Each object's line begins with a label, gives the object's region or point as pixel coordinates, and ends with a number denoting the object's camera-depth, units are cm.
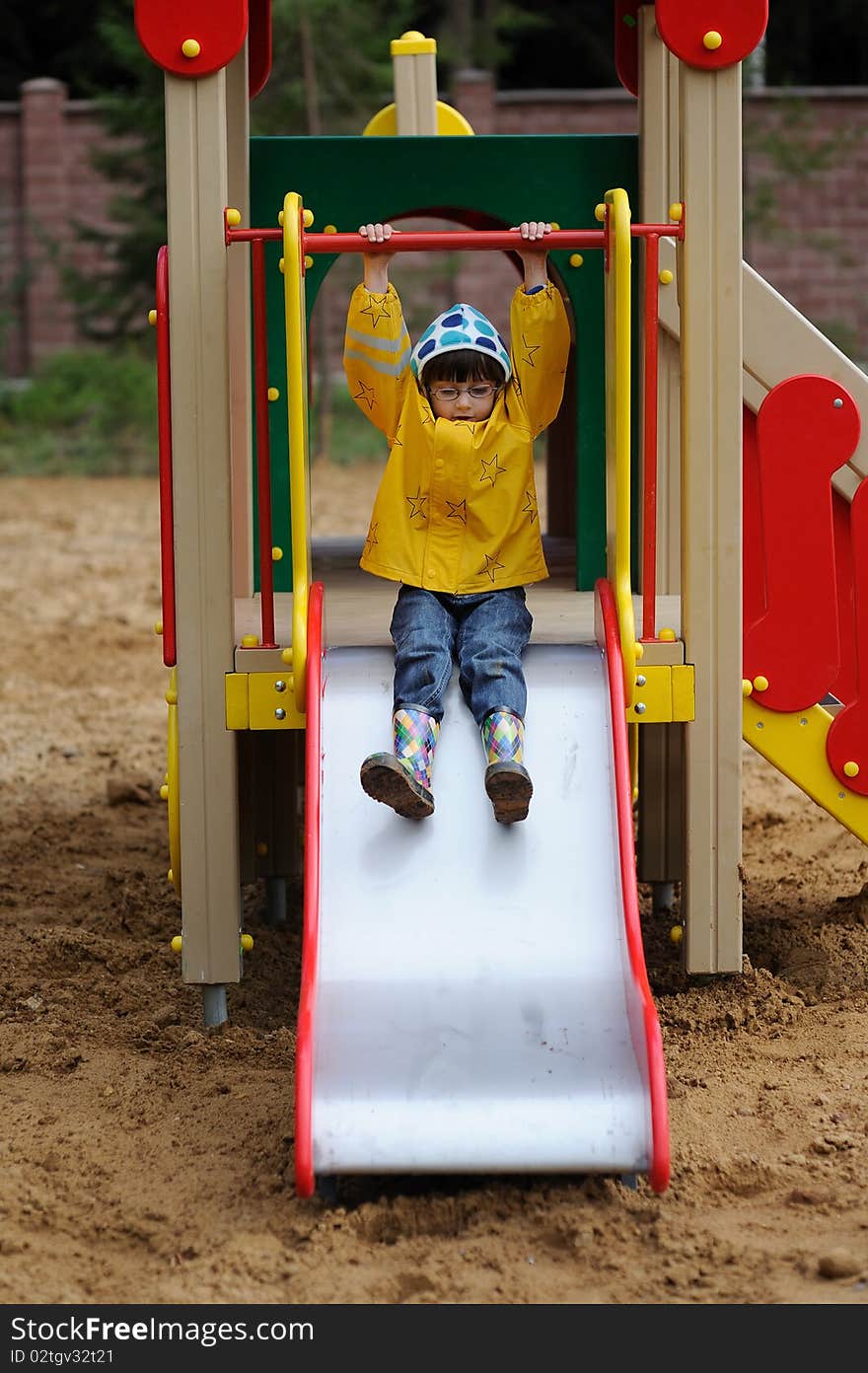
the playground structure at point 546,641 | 310
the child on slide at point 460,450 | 380
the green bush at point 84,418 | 1494
